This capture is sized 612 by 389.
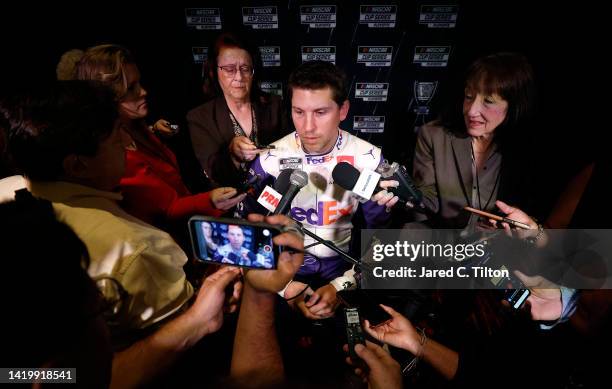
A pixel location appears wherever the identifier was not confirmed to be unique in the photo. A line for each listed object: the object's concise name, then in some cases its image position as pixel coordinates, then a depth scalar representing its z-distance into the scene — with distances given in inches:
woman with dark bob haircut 73.0
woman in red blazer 65.2
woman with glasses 91.0
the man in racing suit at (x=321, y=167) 69.6
